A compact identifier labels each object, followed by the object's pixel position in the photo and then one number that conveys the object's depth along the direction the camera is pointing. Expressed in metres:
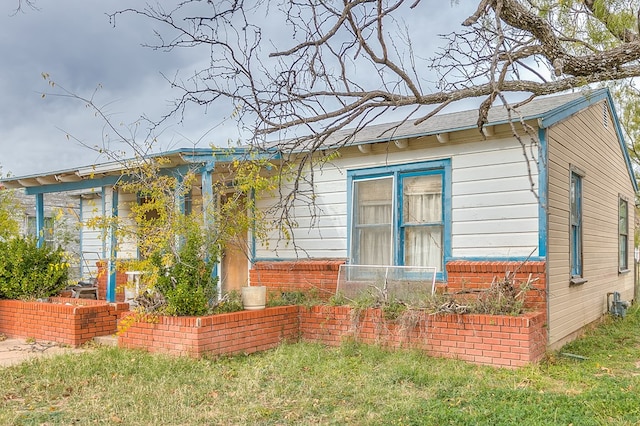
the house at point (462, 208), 8.16
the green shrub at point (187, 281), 7.71
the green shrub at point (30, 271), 10.15
